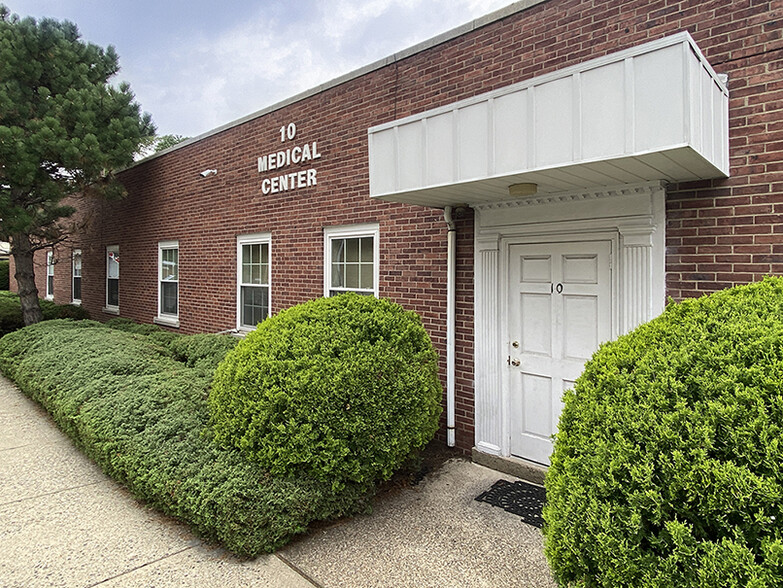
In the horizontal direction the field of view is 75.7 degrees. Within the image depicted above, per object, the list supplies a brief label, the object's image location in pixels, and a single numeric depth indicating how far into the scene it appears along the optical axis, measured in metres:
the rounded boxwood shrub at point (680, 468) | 1.67
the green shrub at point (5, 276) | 24.89
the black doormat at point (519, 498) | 4.05
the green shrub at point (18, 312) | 12.93
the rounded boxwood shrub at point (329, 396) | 3.69
